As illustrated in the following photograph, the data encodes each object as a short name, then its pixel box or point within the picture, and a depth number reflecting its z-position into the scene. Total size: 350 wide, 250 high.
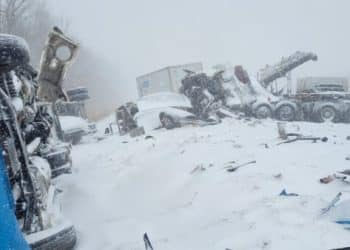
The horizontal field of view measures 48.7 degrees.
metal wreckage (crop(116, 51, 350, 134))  14.38
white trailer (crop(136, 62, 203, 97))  23.42
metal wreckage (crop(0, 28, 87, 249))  2.05
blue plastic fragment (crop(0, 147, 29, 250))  1.85
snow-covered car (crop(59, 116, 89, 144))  13.54
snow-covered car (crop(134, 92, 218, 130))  12.69
